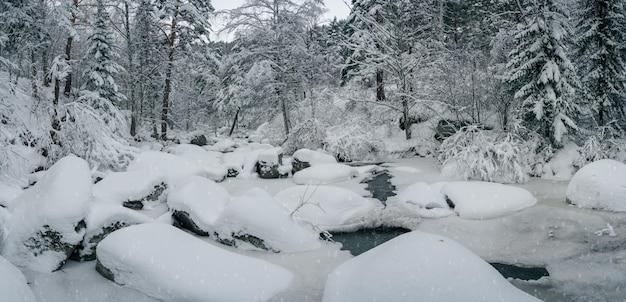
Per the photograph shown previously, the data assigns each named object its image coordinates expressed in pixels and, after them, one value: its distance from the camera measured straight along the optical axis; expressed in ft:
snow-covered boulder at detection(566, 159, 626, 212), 22.81
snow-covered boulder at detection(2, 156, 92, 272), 15.69
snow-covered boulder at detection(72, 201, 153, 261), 17.06
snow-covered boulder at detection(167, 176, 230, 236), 20.77
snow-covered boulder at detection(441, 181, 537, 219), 23.49
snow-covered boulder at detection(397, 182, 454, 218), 24.24
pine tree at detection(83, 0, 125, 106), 52.75
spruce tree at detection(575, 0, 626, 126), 37.06
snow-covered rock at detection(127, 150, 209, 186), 30.35
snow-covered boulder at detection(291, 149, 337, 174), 38.59
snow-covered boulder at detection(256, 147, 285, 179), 36.60
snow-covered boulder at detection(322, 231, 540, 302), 11.66
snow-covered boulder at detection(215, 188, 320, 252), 18.97
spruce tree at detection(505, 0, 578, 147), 33.58
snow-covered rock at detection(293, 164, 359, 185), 34.24
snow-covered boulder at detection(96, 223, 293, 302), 13.94
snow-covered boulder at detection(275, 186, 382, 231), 23.13
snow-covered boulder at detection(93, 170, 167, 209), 24.18
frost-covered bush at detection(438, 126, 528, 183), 32.50
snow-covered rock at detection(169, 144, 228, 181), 35.03
